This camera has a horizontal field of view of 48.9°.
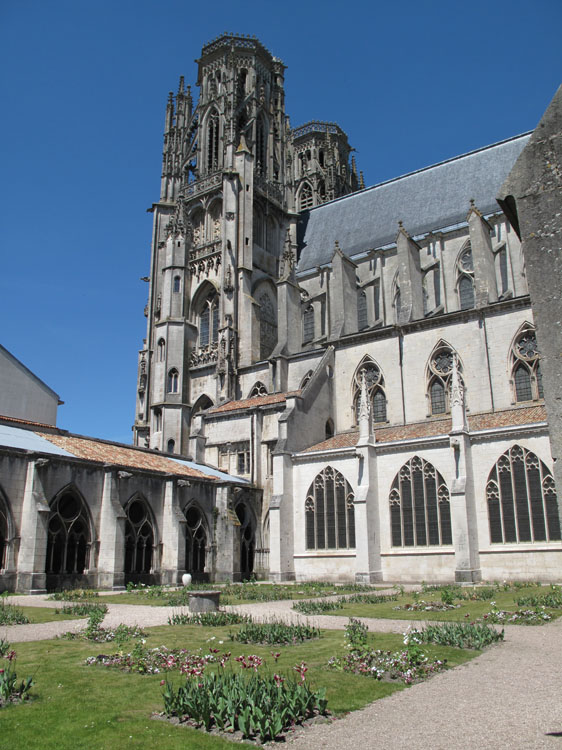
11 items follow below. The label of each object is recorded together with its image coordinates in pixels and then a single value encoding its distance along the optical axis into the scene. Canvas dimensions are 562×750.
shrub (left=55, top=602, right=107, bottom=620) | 14.62
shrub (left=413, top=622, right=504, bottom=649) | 9.61
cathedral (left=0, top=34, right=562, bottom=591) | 23.14
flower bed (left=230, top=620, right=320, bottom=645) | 10.34
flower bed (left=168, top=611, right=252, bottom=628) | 12.78
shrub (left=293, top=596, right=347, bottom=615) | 14.84
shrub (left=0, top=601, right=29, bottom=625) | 12.78
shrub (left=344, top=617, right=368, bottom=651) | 8.41
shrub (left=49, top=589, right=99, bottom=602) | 18.48
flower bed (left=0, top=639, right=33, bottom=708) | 6.46
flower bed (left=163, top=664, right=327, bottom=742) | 5.48
